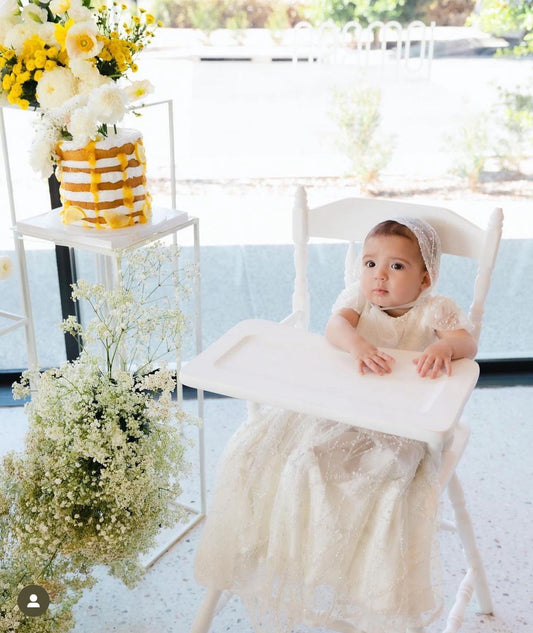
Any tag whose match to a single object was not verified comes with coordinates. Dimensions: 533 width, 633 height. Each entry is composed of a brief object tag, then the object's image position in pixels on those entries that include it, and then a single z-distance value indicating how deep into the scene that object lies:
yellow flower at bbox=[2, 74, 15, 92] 1.47
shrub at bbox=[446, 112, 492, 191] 2.49
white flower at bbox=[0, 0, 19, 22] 1.46
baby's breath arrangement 1.50
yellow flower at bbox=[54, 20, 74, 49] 1.43
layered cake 1.56
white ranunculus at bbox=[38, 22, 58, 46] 1.46
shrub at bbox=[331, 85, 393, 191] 2.41
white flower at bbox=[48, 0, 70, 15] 1.43
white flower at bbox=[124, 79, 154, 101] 1.55
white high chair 1.24
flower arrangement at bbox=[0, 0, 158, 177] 1.43
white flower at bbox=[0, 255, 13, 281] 1.53
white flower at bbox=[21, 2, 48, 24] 1.47
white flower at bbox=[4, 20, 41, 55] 1.44
